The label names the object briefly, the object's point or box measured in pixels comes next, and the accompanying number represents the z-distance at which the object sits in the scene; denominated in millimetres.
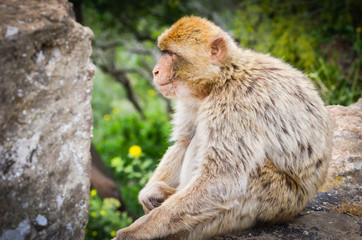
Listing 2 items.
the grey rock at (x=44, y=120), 3502
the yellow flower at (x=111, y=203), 8430
